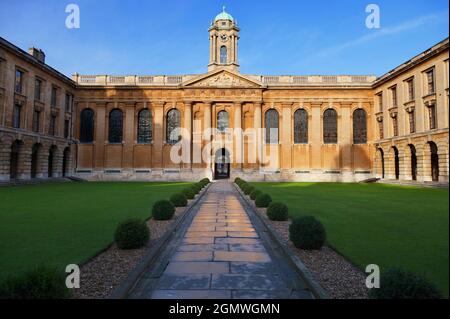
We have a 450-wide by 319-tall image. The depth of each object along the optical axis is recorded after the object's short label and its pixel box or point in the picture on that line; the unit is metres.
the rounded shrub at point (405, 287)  3.09
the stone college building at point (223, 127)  38.69
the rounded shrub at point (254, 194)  15.59
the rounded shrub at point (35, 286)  3.22
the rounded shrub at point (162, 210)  10.47
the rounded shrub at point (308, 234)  6.80
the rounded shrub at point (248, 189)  18.25
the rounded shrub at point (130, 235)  6.84
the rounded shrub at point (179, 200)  13.55
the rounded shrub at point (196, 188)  19.10
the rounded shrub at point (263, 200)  13.68
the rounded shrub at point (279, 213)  10.44
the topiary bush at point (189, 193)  16.53
